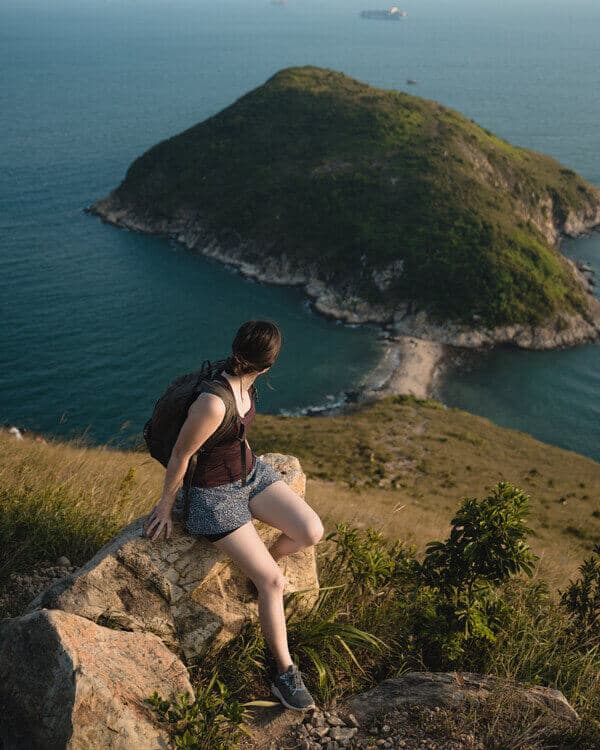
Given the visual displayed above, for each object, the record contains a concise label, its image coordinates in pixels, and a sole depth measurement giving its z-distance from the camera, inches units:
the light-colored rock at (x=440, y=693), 223.5
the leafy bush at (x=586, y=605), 282.7
